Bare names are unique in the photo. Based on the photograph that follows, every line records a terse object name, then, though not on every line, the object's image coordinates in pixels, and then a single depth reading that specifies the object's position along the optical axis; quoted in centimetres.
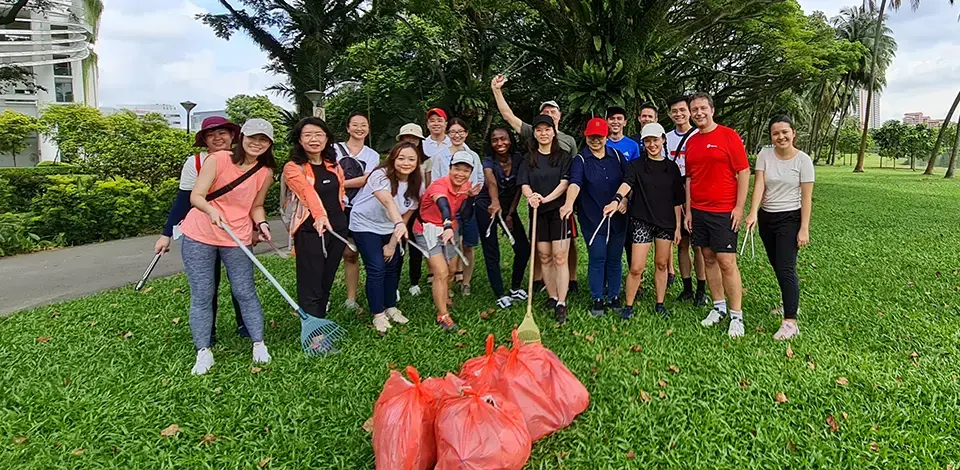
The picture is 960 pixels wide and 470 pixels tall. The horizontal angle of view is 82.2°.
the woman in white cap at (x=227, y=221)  333
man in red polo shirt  387
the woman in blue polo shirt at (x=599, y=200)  421
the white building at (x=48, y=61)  3062
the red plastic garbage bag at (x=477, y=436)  209
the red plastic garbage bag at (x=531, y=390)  254
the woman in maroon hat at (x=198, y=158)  348
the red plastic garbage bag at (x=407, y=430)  216
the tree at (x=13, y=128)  2056
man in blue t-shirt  466
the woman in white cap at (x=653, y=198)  423
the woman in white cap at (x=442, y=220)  415
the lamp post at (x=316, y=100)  893
